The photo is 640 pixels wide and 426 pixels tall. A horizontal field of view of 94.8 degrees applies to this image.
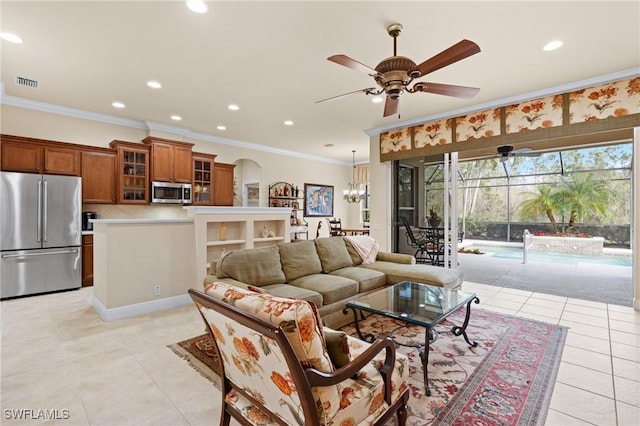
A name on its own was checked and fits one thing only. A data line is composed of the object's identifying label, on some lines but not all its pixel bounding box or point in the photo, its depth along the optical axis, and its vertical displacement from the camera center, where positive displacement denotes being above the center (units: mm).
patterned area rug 1885 -1267
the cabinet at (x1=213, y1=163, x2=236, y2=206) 6422 +643
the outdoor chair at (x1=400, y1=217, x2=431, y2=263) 5797 -506
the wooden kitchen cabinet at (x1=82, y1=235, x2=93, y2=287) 4789 -792
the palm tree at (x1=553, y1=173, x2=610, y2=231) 8742 +525
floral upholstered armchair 1147 -679
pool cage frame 5410 +1054
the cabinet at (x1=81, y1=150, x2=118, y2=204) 4840 +602
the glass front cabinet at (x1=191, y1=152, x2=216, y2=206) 5980 +707
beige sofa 2998 -726
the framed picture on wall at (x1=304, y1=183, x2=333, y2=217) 8633 +396
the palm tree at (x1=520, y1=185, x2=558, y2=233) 9484 +331
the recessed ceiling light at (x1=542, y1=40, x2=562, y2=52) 2834 +1661
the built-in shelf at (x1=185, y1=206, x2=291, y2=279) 3906 -240
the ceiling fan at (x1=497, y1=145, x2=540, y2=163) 5416 +1200
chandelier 8648 +537
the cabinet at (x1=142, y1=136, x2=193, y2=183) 5340 +988
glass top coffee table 2260 -819
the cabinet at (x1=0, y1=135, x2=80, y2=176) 4197 +835
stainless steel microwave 5383 +377
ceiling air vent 3740 +1683
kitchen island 3418 -663
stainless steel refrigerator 4105 -314
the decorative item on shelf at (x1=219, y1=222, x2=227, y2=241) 4172 -274
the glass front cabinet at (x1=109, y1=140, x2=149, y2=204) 5094 +715
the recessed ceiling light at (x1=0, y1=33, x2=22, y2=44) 2795 +1685
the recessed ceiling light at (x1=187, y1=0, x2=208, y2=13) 2314 +1660
